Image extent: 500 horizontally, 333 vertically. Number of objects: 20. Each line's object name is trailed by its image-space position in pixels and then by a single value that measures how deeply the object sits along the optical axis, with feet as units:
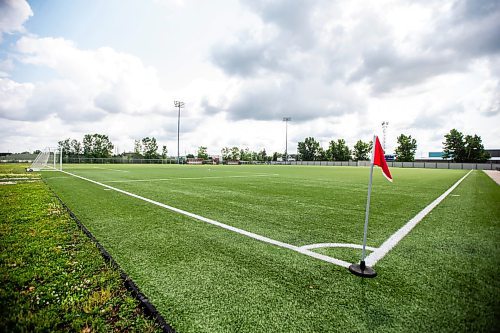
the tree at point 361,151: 288.10
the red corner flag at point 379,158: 9.23
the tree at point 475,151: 221.25
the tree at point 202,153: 352.38
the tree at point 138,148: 300.40
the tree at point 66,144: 291.58
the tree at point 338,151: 300.40
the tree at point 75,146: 291.58
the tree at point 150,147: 298.56
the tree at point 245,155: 387.34
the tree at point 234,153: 383.65
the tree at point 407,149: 249.75
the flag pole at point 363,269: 8.74
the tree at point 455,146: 227.81
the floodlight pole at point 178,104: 236.43
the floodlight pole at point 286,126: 273.11
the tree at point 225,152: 383.24
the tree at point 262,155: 404.81
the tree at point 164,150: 311.27
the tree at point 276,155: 411.91
